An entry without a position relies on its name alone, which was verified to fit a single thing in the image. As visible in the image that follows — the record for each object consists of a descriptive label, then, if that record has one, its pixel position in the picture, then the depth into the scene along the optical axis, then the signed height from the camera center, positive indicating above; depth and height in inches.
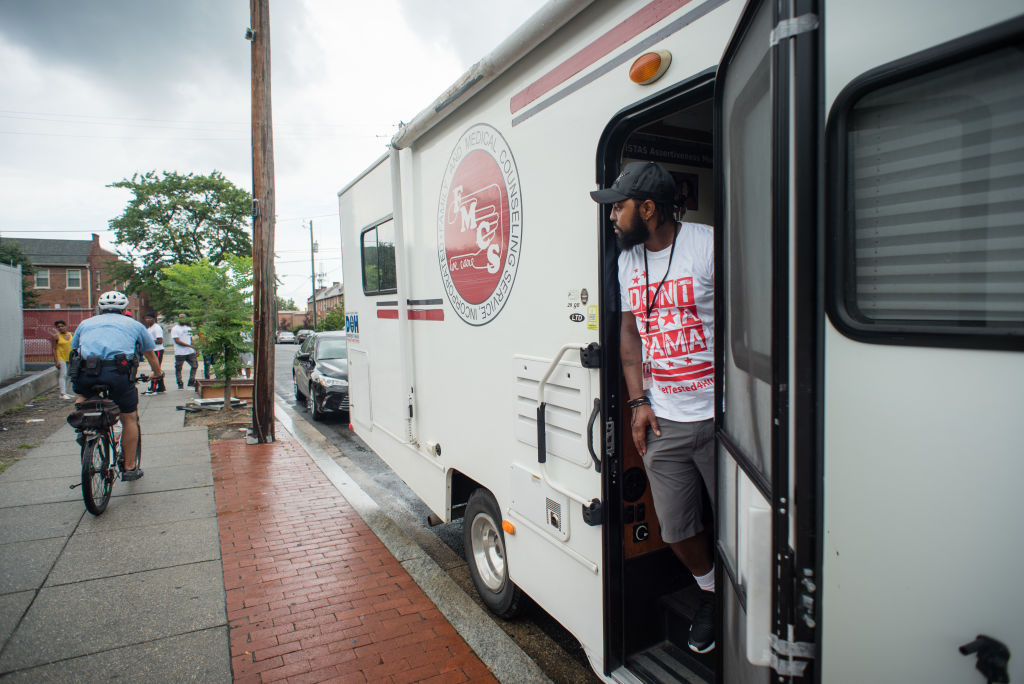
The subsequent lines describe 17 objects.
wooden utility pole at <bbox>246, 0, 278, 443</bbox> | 306.5 +53.2
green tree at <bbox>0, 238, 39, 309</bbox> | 1583.4 +188.0
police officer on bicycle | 209.2 -9.0
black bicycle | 196.2 -39.6
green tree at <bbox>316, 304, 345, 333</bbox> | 1216.2 +4.2
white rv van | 41.8 -0.4
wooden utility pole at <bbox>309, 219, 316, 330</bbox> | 1599.9 +149.0
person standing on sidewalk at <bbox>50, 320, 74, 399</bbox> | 583.5 -18.9
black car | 390.0 -34.4
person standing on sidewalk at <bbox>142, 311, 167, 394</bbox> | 505.7 -6.6
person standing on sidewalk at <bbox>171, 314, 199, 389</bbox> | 498.0 -15.8
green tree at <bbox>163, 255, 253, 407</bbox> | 386.3 +14.5
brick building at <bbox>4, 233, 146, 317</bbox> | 1930.4 +166.0
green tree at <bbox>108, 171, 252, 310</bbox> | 1565.0 +278.7
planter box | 442.0 -47.9
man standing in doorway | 87.2 -5.1
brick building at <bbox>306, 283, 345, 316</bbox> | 3002.0 +141.8
